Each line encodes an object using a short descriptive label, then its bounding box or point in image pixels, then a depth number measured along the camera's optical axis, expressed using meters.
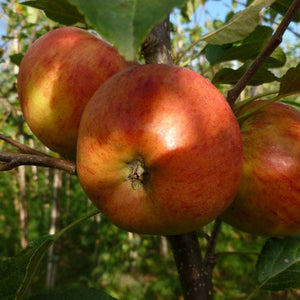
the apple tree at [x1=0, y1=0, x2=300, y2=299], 0.16
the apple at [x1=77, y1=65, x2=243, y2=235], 0.15
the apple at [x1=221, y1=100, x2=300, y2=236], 0.20
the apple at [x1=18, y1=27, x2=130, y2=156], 0.20
